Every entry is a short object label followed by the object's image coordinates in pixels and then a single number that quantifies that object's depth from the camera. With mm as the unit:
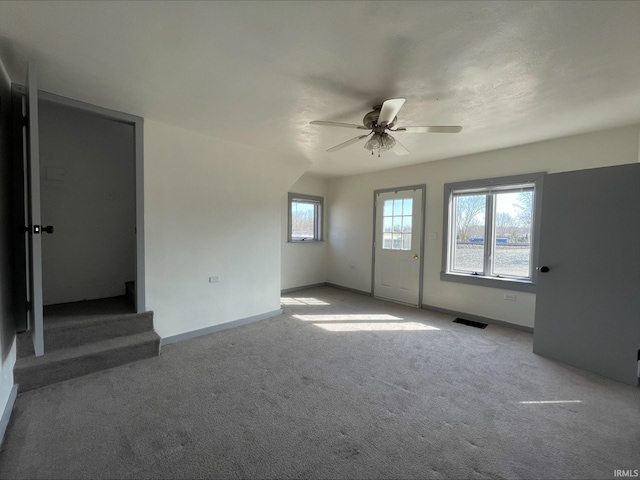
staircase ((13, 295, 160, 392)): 2258
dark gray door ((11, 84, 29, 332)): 2238
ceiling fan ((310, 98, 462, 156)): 2291
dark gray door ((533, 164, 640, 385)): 2434
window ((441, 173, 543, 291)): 3654
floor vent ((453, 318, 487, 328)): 3873
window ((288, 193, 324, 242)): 5695
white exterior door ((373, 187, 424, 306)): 4762
